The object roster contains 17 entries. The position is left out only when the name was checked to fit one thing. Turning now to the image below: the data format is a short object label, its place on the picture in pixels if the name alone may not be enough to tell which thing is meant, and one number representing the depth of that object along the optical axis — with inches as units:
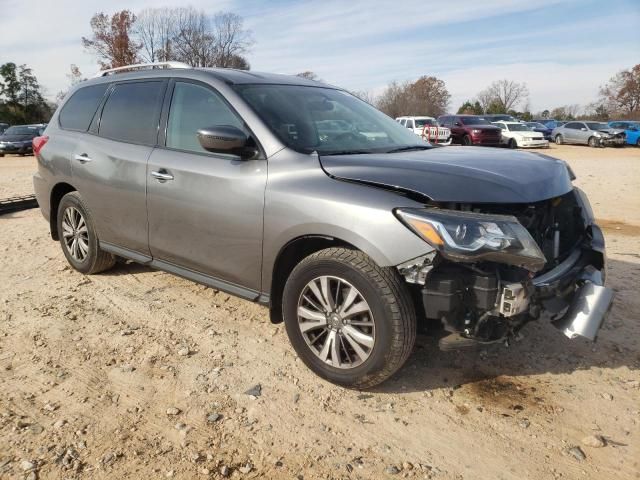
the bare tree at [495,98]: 3078.5
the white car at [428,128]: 739.4
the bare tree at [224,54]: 1492.6
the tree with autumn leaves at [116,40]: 1541.6
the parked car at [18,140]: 1014.4
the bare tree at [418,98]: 2652.6
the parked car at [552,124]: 1653.5
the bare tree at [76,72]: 1800.0
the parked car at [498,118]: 1219.2
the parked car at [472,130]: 976.8
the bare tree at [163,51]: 1499.8
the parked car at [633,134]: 1153.4
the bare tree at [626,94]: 2482.8
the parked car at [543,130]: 1273.9
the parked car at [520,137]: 1039.6
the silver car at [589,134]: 1134.4
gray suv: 102.9
